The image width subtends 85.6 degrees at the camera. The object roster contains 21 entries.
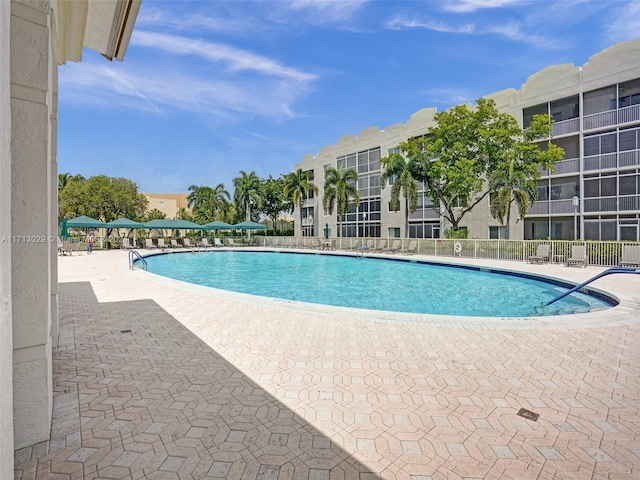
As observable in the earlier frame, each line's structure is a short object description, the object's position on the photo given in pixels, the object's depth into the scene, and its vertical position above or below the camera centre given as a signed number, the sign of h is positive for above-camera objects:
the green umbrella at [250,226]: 33.09 +0.96
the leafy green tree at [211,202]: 46.12 +4.71
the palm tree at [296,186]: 36.34 +5.26
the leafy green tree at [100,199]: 37.97 +4.30
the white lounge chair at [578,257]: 14.66 -1.03
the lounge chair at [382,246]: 24.47 -0.81
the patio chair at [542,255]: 16.17 -1.03
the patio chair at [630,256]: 13.32 -0.92
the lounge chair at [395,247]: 23.58 -0.85
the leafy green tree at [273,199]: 47.16 +5.07
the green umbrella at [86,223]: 25.91 +1.12
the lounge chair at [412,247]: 22.36 -0.85
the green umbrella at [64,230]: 19.23 +0.43
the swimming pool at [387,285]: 9.36 -1.87
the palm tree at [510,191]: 20.31 +2.56
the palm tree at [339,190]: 32.78 +4.29
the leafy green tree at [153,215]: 54.58 +3.54
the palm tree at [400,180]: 24.95 +3.98
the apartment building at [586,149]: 20.89 +5.32
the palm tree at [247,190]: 43.53 +5.80
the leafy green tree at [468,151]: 21.66 +5.51
